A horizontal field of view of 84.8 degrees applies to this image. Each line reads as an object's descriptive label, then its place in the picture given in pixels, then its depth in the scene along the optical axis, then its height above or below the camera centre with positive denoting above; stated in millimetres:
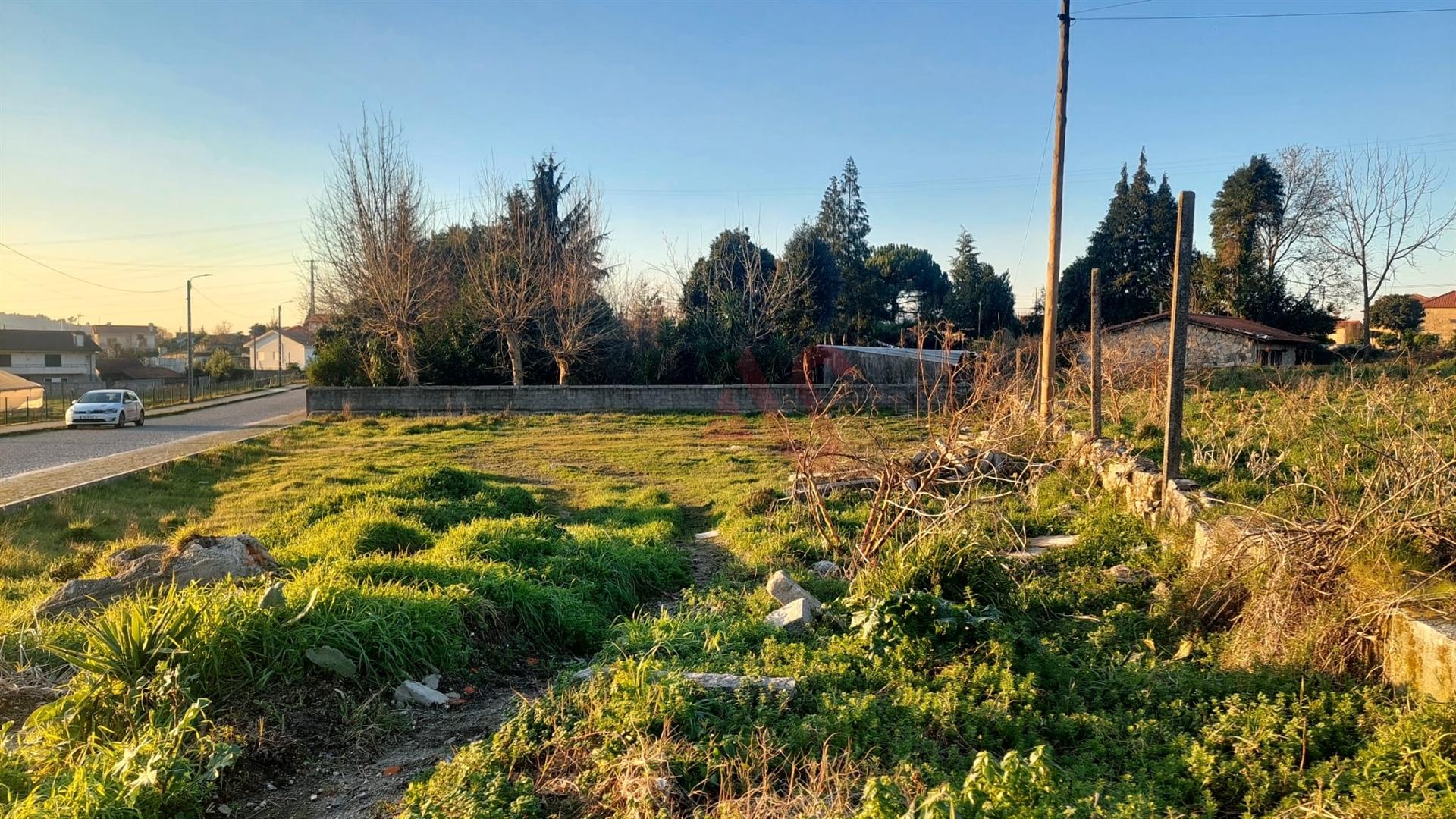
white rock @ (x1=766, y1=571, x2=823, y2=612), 5684 -1551
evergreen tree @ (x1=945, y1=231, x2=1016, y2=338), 40531 +4055
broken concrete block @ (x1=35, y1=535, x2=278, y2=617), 5230 -1481
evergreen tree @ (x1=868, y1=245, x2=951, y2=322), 44062 +5528
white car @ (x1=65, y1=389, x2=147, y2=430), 23875 -1474
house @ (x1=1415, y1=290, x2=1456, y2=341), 52938 +4984
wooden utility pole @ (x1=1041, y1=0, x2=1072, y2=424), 12500 +3093
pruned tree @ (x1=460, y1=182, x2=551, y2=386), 24641 +2863
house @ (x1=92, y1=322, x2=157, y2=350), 94875 +3204
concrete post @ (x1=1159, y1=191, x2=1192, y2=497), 6738 +289
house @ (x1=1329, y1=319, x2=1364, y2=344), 40781 +2892
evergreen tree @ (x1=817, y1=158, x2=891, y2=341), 41188 +6563
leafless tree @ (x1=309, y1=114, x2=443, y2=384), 24859 +3297
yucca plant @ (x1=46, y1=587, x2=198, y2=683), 3990 -1428
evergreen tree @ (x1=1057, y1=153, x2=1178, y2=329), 39562 +6098
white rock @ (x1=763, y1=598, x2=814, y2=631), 4973 -1539
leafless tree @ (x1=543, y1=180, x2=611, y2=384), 25078 +2196
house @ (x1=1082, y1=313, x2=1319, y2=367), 29000 +1562
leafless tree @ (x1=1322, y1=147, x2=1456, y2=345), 33438 +5767
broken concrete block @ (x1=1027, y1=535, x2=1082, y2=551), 6848 -1437
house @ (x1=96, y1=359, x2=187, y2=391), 64125 -864
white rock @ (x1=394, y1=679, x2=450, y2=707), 4484 -1852
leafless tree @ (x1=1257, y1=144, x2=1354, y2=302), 35531 +7296
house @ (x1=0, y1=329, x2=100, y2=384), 57938 +344
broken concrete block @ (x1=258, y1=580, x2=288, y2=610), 4578 -1363
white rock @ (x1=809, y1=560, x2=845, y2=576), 6754 -1659
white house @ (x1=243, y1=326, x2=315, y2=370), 80688 +1572
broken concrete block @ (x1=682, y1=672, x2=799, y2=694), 3896 -1520
